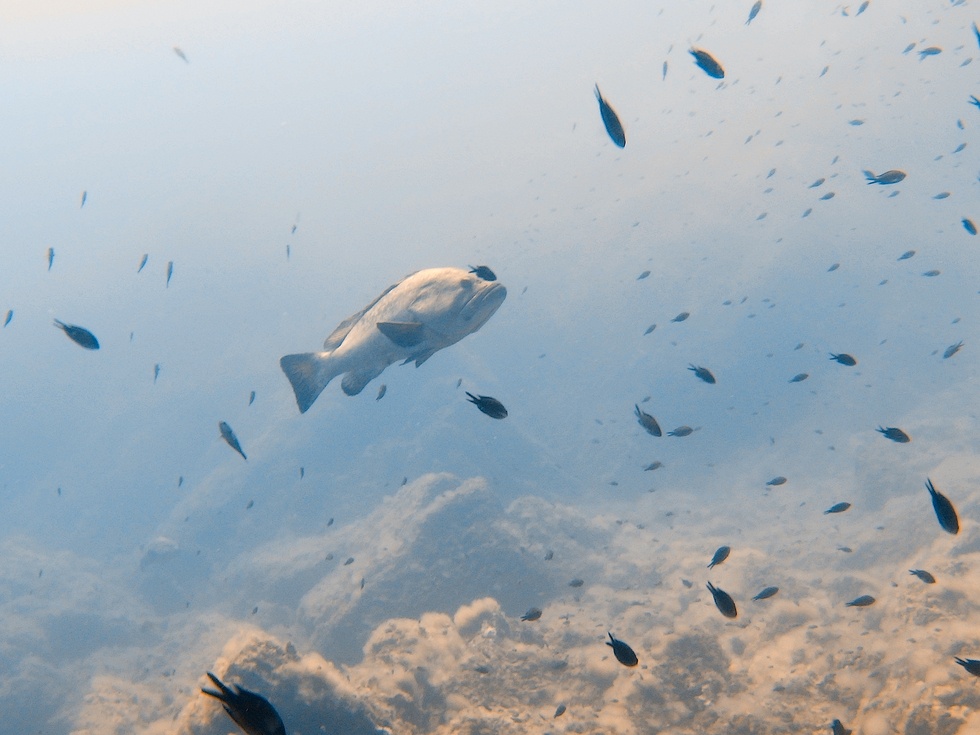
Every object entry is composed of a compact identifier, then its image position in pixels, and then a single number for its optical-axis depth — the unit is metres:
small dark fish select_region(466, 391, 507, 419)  4.50
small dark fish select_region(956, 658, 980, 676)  4.18
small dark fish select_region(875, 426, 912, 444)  6.48
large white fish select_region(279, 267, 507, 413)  3.96
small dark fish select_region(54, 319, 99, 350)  5.50
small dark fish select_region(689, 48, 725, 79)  5.28
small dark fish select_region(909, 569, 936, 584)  6.26
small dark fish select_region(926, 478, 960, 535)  3.70
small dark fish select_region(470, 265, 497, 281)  5.04
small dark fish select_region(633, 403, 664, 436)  6.55
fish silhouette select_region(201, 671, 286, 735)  1.67
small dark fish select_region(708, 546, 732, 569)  6.44
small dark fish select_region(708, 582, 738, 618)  4.54
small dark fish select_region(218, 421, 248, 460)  6.81
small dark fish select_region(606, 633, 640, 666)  4.13
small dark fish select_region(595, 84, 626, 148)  3.83
